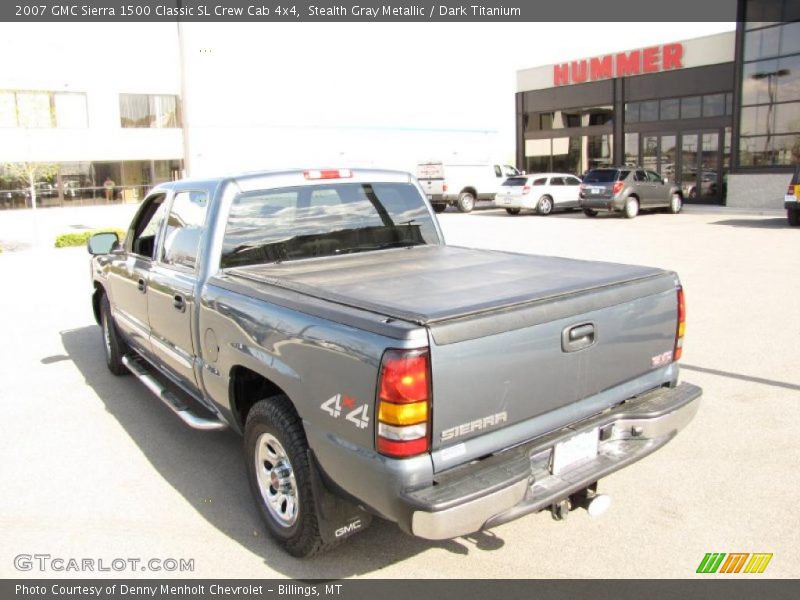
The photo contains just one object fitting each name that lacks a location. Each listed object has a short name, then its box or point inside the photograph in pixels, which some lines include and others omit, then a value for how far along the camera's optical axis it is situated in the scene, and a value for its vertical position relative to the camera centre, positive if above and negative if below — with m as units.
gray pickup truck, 2.70 -0.80
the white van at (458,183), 29.06 +0.03
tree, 34.66 +1.24
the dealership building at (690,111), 23.84 +2.84
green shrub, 18.44 -1.25
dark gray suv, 23.09 -0.38
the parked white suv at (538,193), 26.05 -0.43
